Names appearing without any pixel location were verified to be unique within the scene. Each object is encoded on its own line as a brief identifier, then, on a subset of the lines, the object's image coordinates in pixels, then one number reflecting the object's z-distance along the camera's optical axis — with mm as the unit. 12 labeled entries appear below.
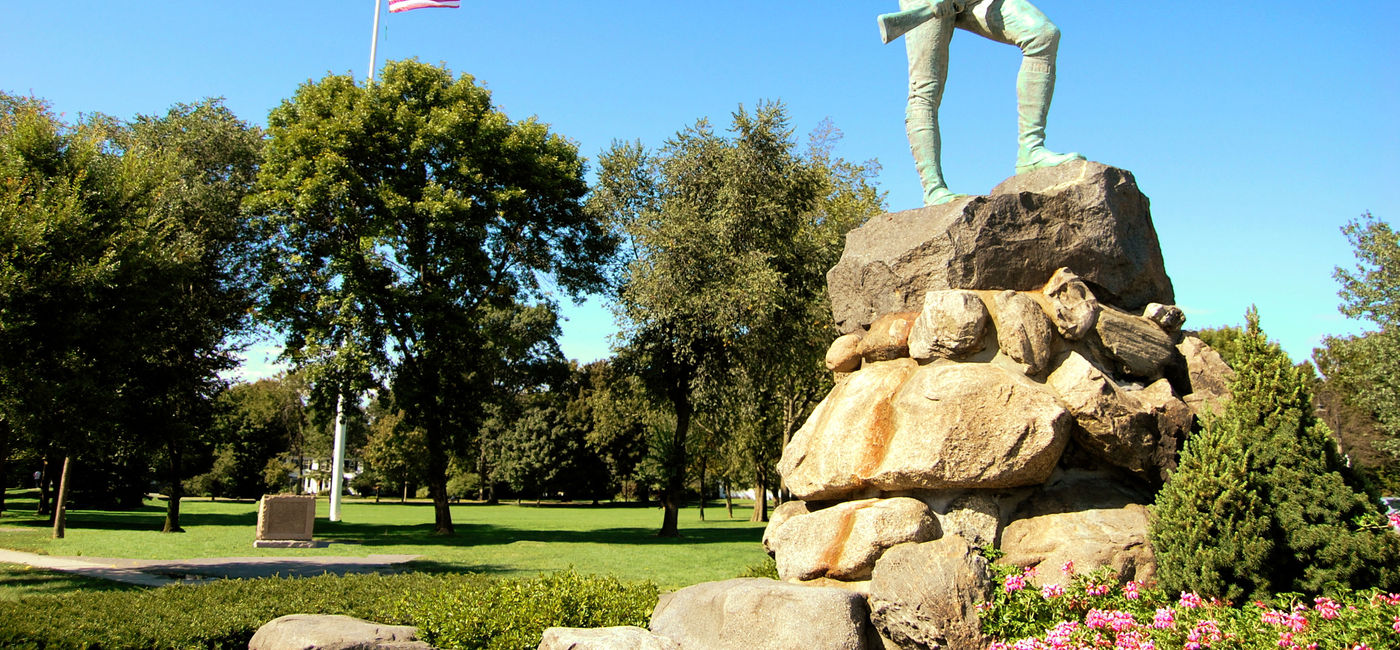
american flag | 24438
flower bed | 4957
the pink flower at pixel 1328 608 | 5188
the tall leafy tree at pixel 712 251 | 21484
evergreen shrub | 5742
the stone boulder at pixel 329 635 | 7098
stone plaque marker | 20375
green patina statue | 8953
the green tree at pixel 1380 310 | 23344
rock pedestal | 6281
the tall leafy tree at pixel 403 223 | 22062
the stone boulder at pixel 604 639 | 6211
